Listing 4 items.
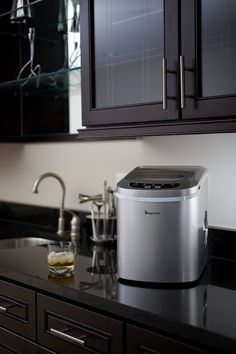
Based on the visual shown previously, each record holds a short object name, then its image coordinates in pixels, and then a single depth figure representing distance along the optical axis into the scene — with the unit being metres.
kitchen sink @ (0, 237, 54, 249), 2.36
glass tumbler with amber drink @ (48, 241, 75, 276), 1.57
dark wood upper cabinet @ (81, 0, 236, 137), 1.39
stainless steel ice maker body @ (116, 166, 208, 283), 1.41
